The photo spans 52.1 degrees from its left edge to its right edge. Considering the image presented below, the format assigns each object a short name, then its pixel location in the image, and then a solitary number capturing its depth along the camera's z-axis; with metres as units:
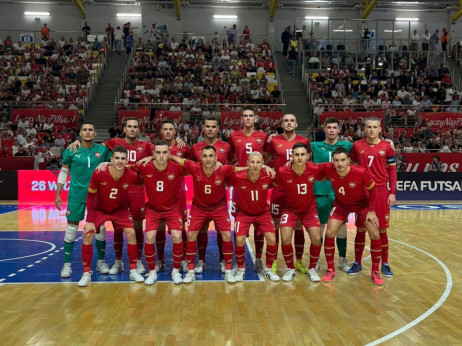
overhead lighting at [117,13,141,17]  30.44
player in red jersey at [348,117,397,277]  6.85
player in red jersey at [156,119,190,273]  7.10
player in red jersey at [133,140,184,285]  6.61
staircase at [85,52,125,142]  21.86
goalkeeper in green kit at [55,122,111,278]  6.97
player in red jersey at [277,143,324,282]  6.70
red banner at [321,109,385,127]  19.80
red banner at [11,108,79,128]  19.83
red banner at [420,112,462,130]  20.34
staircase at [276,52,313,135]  22.52
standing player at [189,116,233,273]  7.04
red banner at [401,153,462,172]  18.09
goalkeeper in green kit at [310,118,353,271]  7.29
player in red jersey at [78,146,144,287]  6.56
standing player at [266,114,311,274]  7.13
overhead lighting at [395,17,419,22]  31.36
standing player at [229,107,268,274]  7.17
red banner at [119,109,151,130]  19.73
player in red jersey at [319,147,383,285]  6.53
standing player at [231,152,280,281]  6.67
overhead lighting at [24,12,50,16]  30.48
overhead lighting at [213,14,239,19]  30.75
